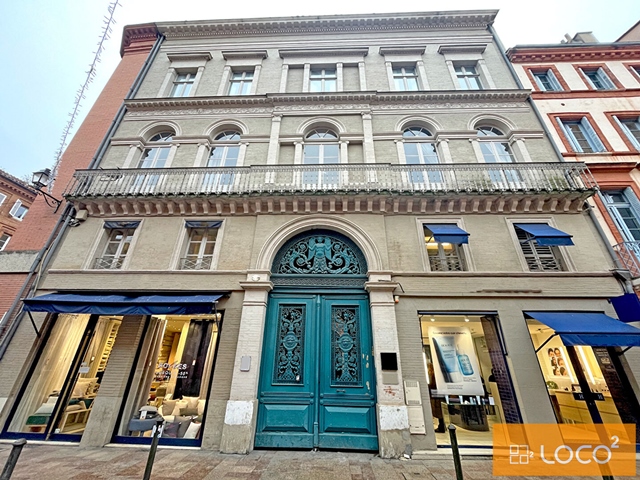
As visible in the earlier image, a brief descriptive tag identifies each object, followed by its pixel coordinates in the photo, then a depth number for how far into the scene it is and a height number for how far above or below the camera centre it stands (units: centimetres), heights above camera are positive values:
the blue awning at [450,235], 744 +354
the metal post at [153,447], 371 -103
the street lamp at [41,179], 852 +547
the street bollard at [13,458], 305 -99
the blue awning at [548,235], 721 +348
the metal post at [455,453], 359 -103
